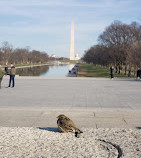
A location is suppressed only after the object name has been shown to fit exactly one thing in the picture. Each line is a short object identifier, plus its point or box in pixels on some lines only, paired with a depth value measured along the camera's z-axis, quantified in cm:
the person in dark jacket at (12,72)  1693
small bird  609
